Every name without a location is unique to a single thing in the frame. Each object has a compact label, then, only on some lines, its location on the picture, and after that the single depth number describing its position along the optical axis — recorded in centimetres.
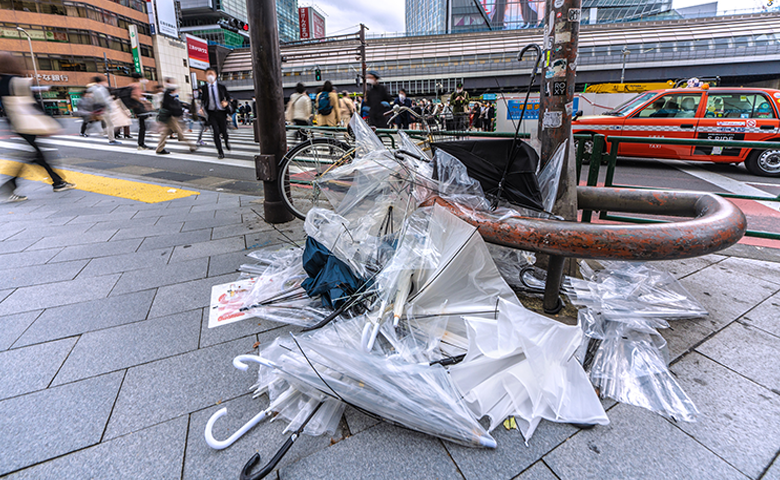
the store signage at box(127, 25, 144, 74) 5288
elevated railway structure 4019
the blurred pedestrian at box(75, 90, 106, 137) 1146
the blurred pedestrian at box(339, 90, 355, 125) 1110
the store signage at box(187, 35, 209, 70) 5706
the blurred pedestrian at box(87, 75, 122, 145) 1116
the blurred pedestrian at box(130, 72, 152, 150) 1102
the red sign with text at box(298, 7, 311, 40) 11212
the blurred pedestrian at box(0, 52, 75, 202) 478
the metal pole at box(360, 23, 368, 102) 2151
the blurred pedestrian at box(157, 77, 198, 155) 927
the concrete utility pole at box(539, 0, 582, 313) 262
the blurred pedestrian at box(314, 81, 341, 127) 988
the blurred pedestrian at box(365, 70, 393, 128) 967
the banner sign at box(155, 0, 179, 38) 5372
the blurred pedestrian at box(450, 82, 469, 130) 1226
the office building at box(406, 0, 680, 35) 8088
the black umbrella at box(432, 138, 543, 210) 232
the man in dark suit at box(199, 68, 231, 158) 942
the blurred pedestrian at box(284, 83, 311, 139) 1027
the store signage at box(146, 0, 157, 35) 5425
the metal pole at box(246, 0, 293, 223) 397
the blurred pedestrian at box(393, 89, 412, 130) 1111
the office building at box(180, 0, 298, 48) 8000
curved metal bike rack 183
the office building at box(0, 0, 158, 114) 4653
